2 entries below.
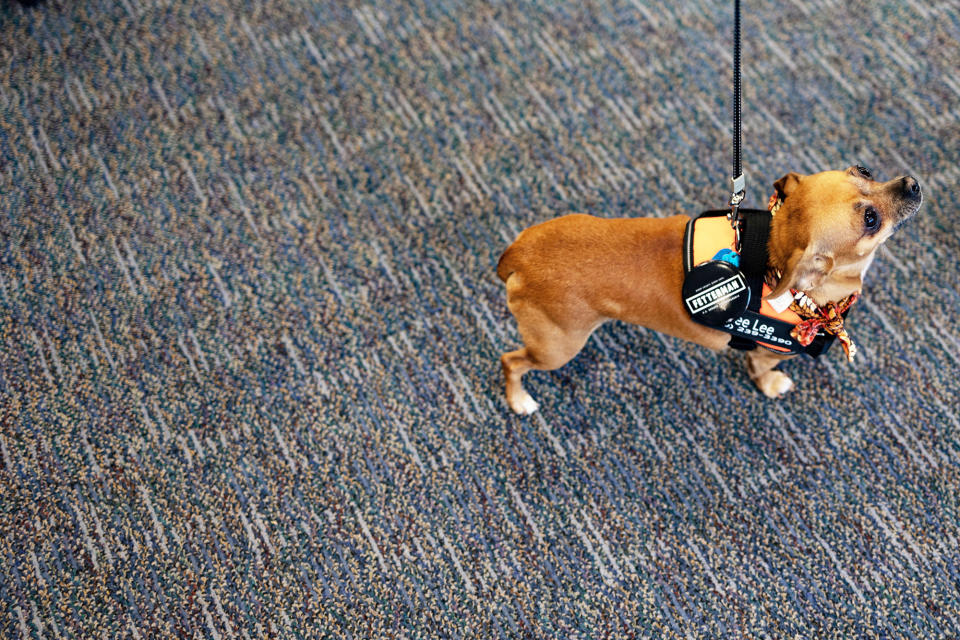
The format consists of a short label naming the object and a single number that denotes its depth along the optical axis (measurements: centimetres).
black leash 236
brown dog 230
